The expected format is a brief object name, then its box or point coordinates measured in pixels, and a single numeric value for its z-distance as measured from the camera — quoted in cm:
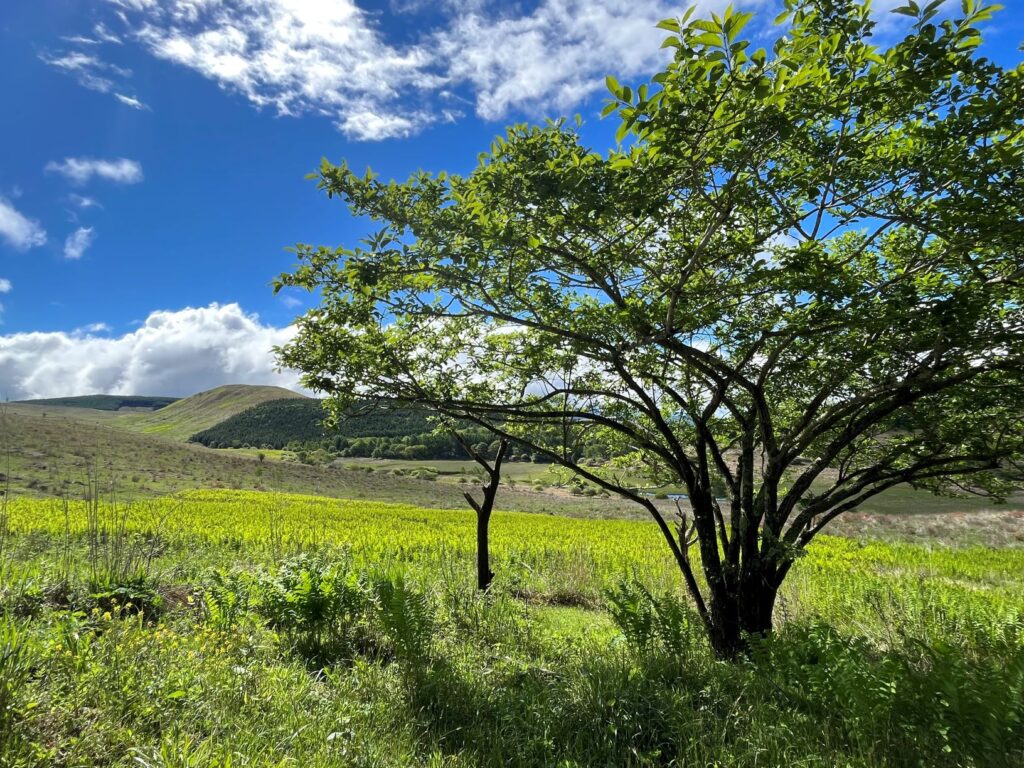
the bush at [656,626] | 582
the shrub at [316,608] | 576
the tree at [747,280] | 322
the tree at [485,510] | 860
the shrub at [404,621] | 518
